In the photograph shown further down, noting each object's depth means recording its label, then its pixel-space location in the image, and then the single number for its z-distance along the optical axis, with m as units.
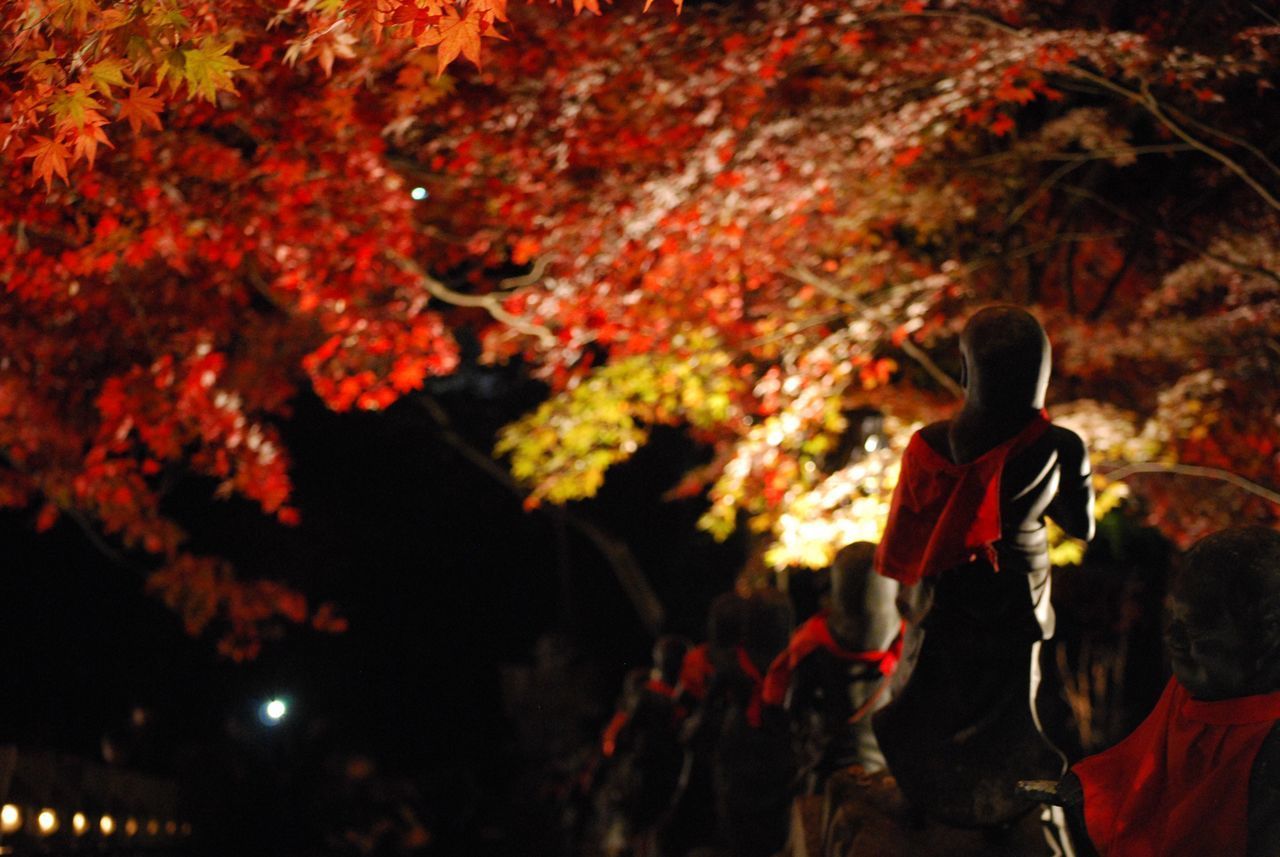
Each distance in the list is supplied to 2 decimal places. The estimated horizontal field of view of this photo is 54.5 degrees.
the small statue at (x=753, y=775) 7.61
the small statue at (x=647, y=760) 9.77
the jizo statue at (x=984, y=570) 4.54
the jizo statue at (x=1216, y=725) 3.06
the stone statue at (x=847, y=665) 6.09
